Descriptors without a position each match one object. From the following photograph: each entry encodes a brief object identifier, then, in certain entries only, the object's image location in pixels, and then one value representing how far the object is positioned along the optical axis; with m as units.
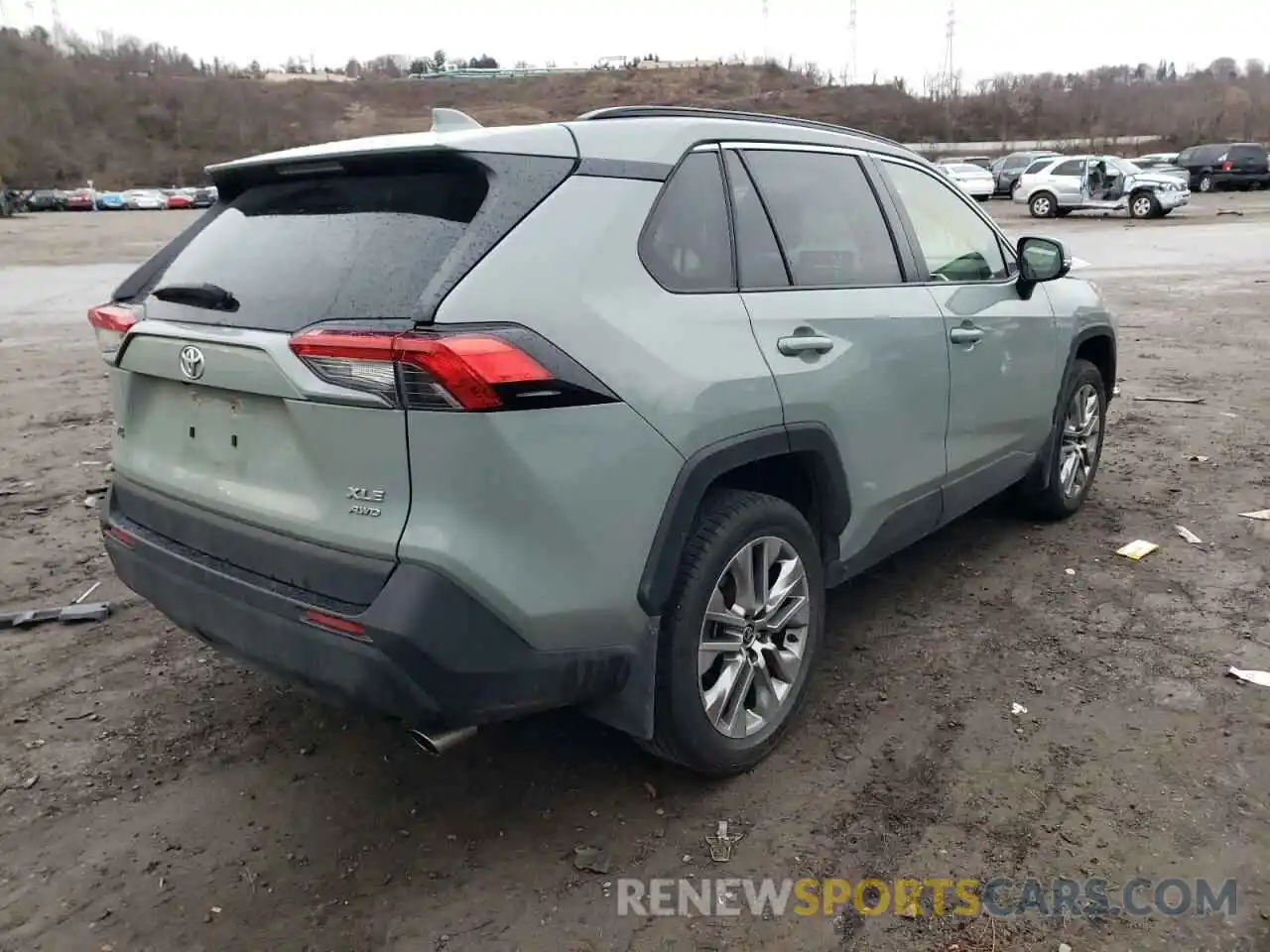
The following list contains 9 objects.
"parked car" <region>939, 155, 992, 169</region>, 38.64
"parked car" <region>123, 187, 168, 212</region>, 60.72
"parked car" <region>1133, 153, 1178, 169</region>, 34.59
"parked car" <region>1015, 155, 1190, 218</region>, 26.11
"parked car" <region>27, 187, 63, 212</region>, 57.72
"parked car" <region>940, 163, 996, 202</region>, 31.78
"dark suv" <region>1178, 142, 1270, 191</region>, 35.59
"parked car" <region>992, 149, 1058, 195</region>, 34.81
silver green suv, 2.27
